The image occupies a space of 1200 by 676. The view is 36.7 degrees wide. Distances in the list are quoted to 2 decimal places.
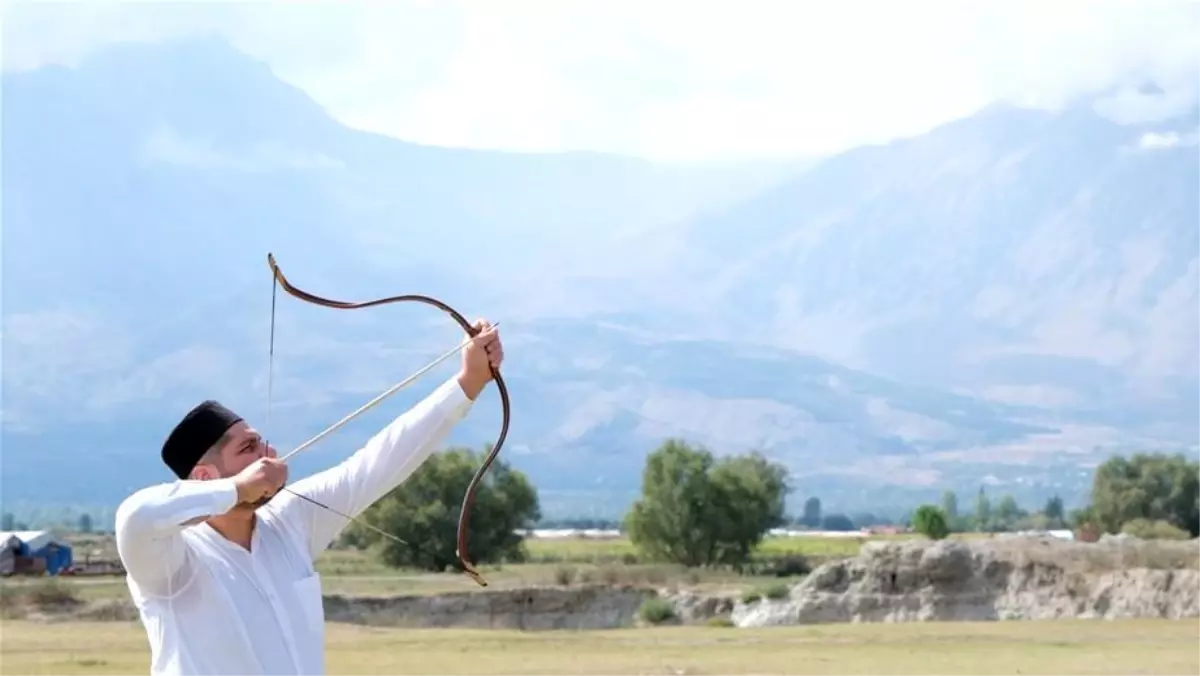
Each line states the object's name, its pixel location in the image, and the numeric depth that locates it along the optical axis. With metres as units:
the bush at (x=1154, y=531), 66.46
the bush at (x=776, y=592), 44.69
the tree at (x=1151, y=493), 91.56
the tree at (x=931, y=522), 99.50
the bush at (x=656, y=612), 44.09
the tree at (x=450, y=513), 59.75
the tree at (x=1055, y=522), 177.25
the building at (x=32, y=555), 61.19
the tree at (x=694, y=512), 71.88
